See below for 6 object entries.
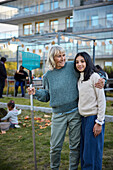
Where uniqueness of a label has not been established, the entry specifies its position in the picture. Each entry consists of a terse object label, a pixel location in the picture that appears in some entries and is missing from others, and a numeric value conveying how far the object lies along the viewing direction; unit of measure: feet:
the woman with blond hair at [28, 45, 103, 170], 8.90
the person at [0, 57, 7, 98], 32.12
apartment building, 83.15
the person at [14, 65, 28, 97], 36.15
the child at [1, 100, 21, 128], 17.88
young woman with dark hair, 8.23
